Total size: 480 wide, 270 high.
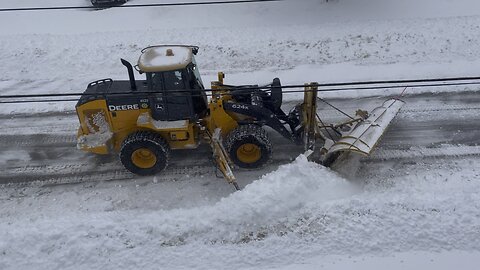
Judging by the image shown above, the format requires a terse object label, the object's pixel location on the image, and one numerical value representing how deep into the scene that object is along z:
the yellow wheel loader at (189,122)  10.27
